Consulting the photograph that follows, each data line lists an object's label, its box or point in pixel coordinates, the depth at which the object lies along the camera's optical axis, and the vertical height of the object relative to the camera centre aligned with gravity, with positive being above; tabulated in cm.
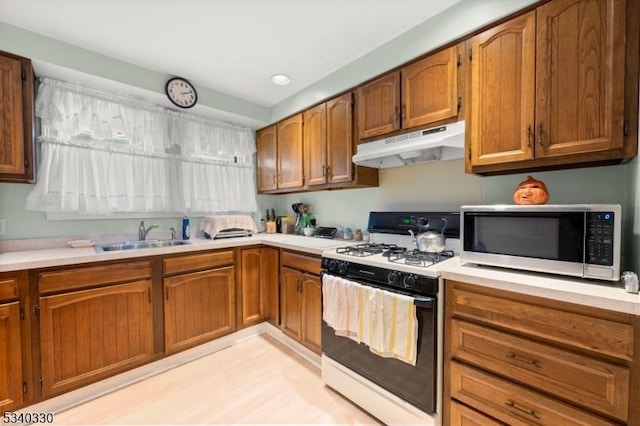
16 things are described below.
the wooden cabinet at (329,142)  225 +60
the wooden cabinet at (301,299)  209 -77
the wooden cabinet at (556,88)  112 +56
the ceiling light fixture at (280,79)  239 +119
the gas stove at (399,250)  149 -31
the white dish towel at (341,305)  166 -64
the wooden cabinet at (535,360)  96 -64
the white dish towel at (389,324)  140 -66
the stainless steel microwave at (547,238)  107 -15
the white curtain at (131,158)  202 +47
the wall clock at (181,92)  236 +107
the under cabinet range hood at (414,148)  157 +39
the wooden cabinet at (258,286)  252 -76
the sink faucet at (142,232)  244 -21
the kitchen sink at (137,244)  222 -32
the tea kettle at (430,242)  173 -23
